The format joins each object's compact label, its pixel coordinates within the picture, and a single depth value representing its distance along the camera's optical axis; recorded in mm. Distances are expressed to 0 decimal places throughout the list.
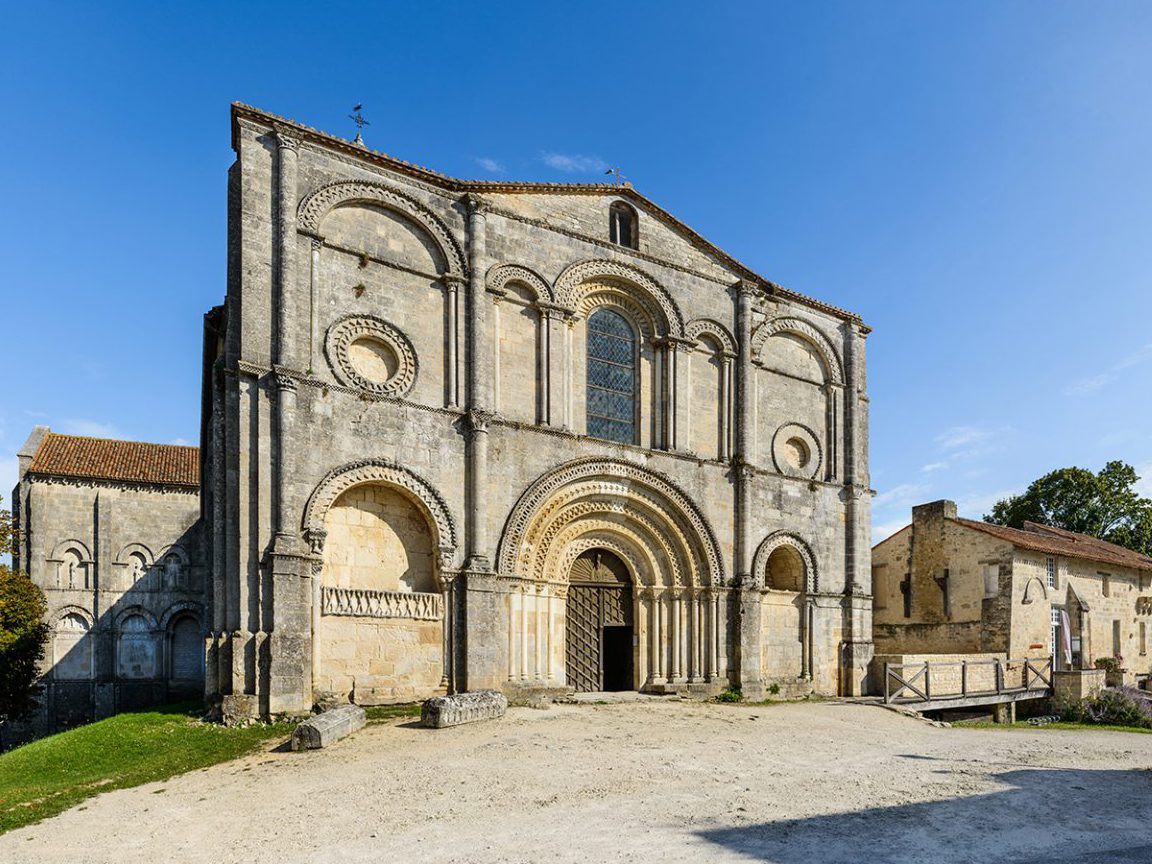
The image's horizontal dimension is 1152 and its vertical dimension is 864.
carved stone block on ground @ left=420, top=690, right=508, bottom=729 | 13773
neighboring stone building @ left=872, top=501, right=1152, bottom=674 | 25922
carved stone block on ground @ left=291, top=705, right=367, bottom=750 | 12297
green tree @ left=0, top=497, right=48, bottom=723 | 24609
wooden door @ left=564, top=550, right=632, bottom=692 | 18906
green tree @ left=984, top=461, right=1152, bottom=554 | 40125
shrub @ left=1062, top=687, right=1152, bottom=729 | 20828
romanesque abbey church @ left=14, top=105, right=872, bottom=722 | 15023
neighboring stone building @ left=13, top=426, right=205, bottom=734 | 30109
